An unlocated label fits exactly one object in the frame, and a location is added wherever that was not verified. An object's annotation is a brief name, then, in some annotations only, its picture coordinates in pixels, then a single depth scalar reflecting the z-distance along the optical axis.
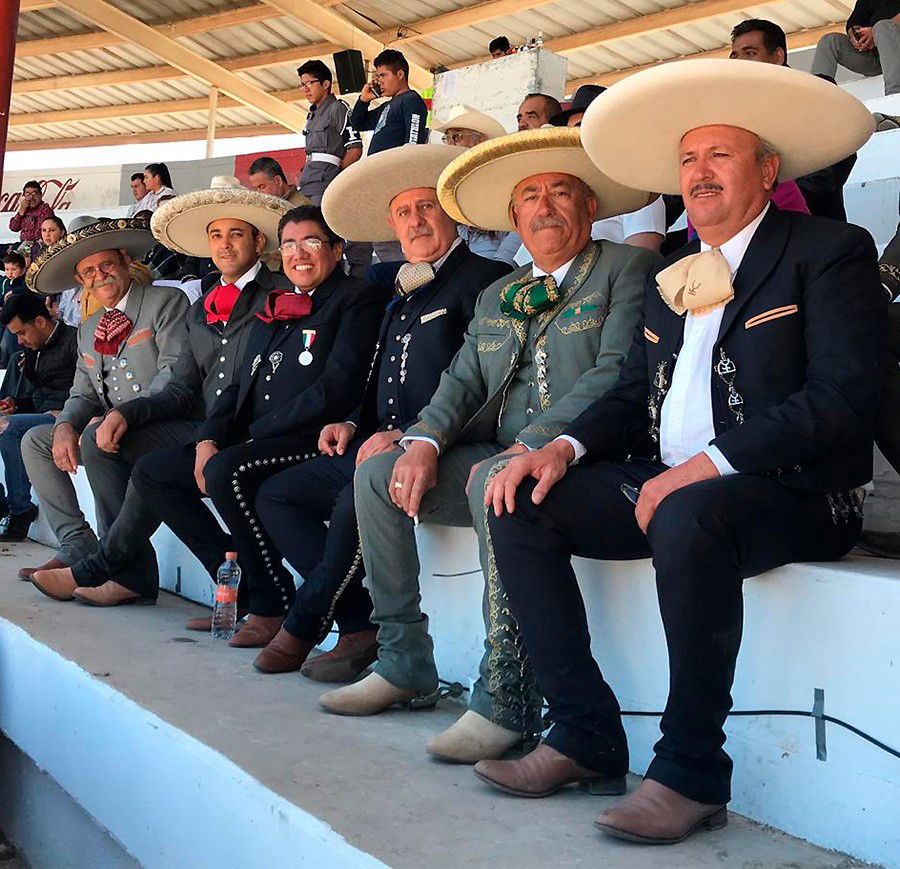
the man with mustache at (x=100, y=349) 4.62
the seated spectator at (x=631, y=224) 3.76
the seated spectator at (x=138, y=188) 10.98
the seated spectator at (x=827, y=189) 3.02
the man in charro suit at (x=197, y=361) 4.12
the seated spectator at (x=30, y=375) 5.92
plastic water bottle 3.77
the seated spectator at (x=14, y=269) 9.30
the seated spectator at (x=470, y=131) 4.74
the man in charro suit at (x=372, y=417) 3.05
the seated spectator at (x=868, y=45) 5.75
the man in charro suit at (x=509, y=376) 2.73
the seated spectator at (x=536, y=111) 5.29
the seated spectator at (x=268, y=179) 7.15
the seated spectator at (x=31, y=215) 11.07
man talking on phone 6.51
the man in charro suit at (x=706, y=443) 1.91
